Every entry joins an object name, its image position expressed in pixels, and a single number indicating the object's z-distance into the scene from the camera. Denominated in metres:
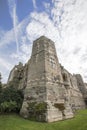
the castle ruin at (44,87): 9.71
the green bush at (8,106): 10.26
